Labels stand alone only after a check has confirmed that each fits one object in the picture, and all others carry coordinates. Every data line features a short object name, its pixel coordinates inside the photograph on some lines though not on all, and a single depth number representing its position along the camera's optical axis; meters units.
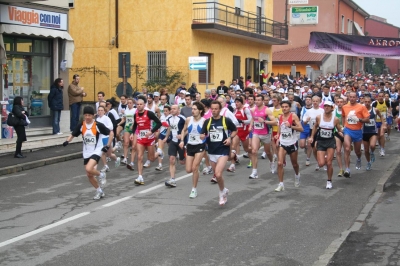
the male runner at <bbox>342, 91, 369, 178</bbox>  14.73
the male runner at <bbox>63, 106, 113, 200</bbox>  11.92
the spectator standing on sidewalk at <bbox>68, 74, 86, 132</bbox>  22.59
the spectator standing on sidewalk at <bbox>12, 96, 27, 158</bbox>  17.00
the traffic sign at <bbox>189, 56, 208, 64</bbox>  25.86
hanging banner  30.11
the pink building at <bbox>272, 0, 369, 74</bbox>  56.91
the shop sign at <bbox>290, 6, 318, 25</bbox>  50.80
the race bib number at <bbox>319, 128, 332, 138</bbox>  13.50
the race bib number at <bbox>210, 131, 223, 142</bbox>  11.70
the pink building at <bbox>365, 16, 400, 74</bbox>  93.00
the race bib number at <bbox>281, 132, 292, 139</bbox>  12.95
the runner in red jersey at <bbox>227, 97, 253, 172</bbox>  15.52
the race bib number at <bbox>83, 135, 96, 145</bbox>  11.97
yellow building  30.14
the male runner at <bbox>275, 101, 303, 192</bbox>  12.85
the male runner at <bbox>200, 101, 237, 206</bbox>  11.65
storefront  20.38
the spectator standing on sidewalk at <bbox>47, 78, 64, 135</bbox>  21.47
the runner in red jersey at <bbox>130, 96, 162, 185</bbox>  14.04
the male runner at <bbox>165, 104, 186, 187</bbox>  13.26
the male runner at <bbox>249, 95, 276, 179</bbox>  14.93
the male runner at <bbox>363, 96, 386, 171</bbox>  15.87
